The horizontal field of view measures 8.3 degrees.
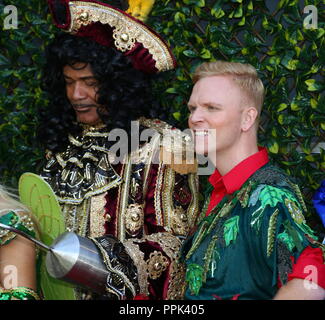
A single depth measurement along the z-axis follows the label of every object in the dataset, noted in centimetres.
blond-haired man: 497
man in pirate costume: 537
